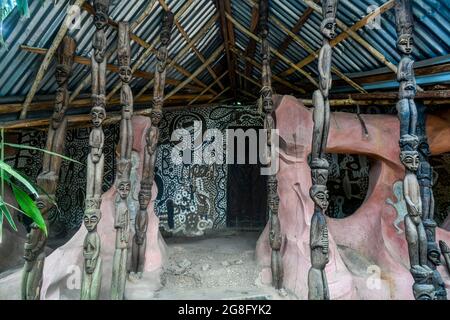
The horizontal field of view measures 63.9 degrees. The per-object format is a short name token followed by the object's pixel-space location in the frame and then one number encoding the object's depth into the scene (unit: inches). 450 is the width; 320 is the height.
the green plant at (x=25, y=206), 87.7
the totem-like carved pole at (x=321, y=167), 133.0
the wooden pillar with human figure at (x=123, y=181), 166.4
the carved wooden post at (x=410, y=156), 135.6
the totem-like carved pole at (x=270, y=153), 198.8
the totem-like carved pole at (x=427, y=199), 150.2
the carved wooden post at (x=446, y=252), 201.5
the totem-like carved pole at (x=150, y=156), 202.5
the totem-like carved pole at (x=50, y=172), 158.9
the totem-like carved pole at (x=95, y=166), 148.8
